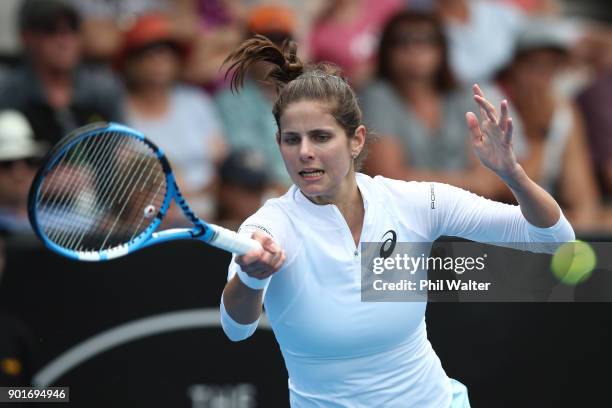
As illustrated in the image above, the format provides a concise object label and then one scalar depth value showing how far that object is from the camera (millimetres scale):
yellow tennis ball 10000
